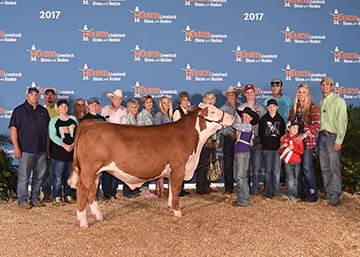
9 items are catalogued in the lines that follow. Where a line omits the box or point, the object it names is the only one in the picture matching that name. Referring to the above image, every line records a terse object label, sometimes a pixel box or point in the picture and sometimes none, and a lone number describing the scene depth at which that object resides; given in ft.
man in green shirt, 20.03
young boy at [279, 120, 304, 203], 20.40
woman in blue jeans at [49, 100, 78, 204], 20.63
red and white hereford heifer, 16.69
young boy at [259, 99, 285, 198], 21.17
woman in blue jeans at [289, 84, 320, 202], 20.22
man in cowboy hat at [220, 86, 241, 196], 23.12
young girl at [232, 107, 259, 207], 19.53
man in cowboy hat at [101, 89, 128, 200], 22.58
